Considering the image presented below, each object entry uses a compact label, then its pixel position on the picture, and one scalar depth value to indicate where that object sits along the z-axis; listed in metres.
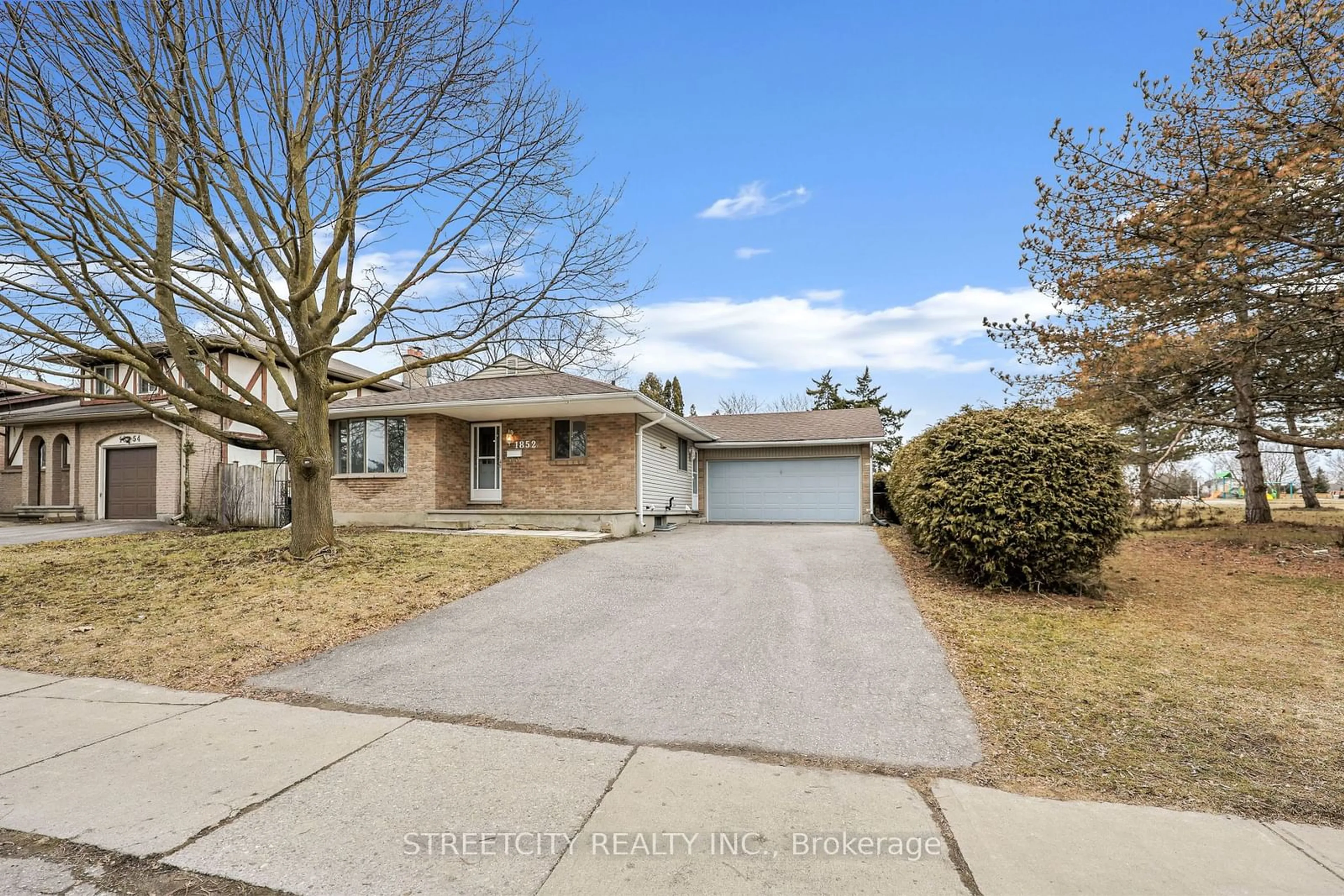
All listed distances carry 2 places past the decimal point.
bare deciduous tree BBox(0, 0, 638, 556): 7.43
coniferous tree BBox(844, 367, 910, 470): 36.78
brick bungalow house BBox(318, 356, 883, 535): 14.16
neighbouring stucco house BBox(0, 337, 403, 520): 17.95
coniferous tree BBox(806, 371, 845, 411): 38.50
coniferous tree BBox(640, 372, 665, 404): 36.94
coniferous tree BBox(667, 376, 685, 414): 38.31
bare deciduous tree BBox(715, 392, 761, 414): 46.31
